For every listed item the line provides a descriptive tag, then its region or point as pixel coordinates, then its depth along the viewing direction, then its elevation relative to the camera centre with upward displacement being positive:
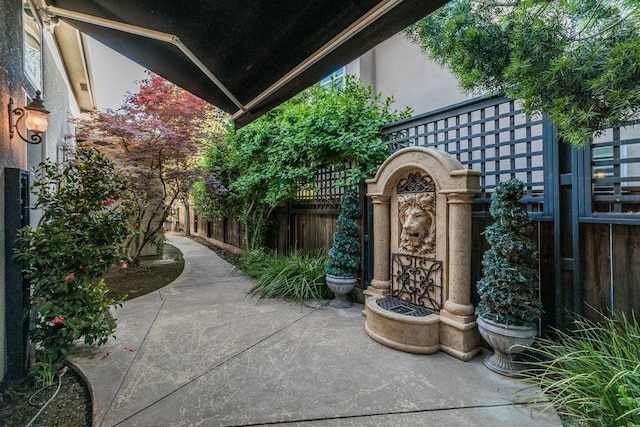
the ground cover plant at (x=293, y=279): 4.77 -1.13
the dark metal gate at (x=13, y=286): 2.42 -0.60
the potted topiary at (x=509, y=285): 2.53 -0.65
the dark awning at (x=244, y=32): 1.61 +1.18
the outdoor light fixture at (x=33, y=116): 2.61 +0.93
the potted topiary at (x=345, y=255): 4.32 -0.63
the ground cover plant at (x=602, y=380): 1.72 -1.10
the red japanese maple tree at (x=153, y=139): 5.99 +1.66
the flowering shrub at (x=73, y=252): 2.54 -0.33
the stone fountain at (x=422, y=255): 3.00 -0.50
